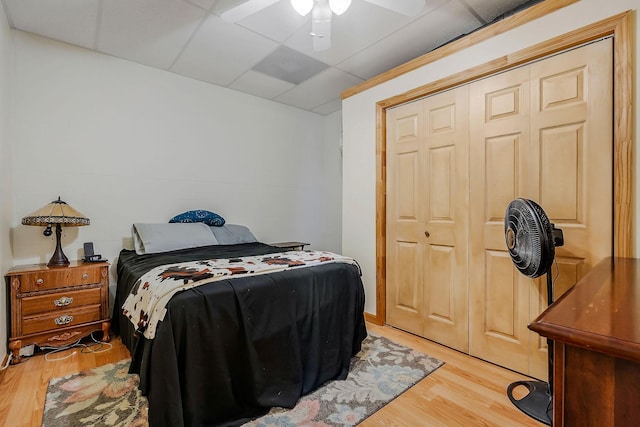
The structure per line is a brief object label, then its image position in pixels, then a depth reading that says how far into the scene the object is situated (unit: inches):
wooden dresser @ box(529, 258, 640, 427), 20.6
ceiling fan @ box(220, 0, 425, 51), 73.7
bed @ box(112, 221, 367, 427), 57.3
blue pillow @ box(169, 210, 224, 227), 127.6
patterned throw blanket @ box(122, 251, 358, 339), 60.5
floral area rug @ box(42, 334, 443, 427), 63.8
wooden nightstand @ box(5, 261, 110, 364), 88.0
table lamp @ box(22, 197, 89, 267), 91.6
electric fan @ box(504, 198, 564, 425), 61.1
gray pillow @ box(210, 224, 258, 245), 128.6
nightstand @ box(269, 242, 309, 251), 151.4
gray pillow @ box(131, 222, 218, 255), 109.2
